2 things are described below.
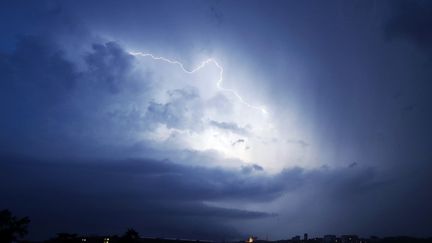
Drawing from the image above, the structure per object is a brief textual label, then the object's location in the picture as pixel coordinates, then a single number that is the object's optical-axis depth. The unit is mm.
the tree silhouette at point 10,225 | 36656
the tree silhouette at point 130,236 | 58888
